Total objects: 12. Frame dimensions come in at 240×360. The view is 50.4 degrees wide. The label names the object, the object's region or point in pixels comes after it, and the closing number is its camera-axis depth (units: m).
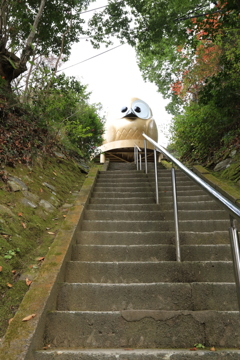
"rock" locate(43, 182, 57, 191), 4.30
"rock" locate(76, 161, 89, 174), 6.74
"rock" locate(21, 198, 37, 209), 3.37
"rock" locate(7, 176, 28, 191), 3.53
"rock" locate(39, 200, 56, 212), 3.66
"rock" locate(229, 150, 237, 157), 5.54
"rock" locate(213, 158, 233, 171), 5.48
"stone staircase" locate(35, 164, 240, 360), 1.64
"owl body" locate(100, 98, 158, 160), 11.10
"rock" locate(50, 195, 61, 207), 3.97
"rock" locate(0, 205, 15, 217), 2.87
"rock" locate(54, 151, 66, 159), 5.93
